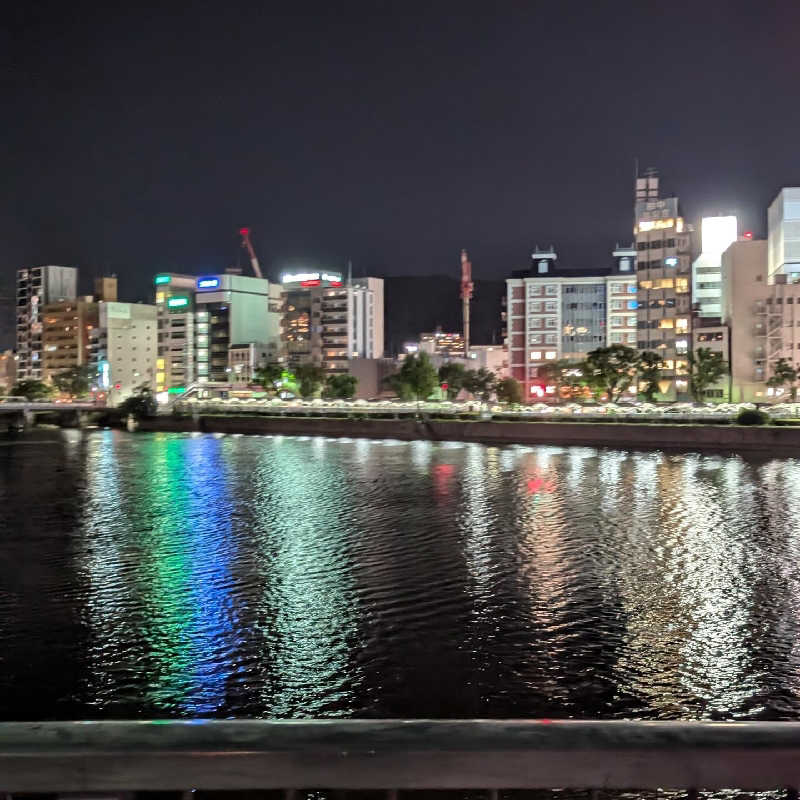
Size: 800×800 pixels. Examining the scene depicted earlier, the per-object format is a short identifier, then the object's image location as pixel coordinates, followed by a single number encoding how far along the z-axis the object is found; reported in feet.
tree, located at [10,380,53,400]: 378.94
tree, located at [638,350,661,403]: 247.09
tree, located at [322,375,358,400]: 317.63
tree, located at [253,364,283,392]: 338.54
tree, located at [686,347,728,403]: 251.60
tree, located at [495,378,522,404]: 304.30
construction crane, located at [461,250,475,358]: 475.72
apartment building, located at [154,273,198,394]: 458.91
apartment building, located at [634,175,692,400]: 308.81
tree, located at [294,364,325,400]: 324.60
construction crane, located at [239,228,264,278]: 647.15
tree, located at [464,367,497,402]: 327.88
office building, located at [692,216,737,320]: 306.14
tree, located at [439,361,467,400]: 335.88
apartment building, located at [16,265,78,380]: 512.22
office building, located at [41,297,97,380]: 487.61
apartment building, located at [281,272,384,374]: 437.99
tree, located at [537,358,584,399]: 309.88
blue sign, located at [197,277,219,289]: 461.49
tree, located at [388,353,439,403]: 285.02
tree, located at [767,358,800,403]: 236.02
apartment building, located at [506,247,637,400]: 377.91
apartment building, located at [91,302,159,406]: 457.27
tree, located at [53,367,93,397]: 418.51
